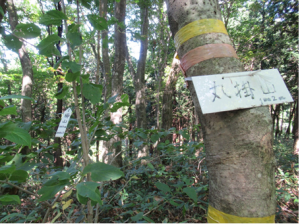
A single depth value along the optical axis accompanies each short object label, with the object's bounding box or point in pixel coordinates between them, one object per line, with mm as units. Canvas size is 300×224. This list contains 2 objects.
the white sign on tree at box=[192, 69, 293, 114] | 716
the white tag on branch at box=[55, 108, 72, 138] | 1130
